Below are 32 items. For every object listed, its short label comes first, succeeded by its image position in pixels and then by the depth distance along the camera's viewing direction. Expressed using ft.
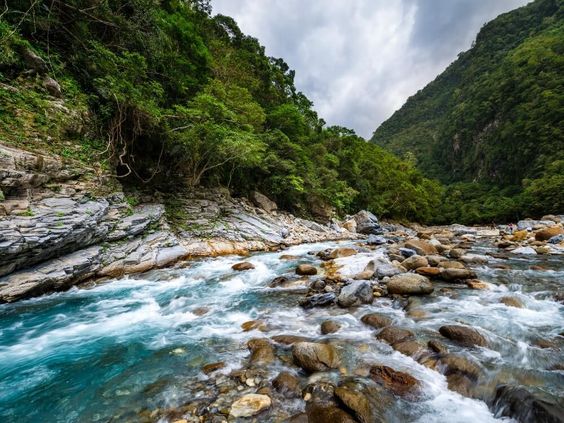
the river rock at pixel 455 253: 33.83
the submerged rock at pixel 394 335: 14.39
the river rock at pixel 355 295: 19.56
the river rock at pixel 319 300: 19.94
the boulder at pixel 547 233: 48.42
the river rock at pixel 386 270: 25.22
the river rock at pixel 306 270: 28.55
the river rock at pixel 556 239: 44.11
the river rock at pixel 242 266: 31.86
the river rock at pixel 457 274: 23.81
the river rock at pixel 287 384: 10.84
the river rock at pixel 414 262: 28.07
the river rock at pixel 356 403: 9.28
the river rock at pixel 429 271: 25.24
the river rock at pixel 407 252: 33.93
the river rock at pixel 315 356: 12.26
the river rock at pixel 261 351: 13.14
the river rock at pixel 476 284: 22.06
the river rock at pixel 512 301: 18.12
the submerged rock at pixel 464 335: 13.53
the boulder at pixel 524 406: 8.37
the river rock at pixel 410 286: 20.97
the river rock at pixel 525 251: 37.49
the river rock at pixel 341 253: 37.04
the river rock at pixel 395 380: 10.71
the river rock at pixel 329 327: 15.95
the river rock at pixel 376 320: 16.29
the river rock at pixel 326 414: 9.20
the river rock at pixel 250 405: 9.87
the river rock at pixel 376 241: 51.40
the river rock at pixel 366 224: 79.25
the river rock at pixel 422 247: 35.29
